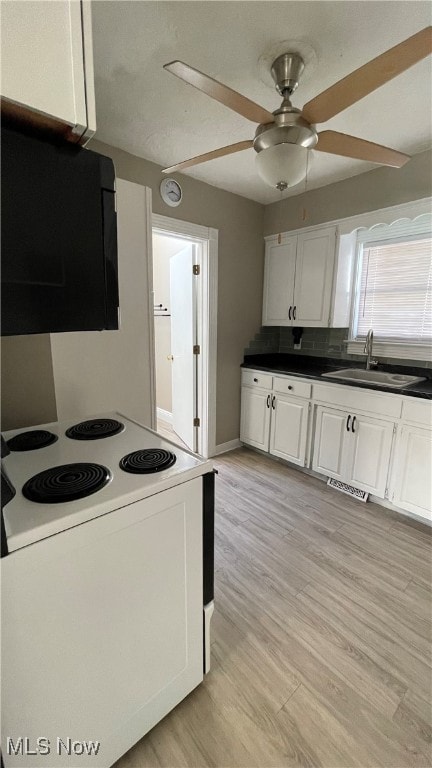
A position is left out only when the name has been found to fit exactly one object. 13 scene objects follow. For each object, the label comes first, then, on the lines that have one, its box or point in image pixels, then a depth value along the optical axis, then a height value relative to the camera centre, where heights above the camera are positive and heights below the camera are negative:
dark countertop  2.21 -0.42
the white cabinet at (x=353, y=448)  2.33 -0.96
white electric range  0.72 -0.70
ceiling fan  1.05 +0.84
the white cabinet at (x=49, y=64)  0.54 +0.46
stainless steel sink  2.57 -0.43
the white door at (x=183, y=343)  3.17 -0.21
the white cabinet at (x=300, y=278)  2.87 +0.44
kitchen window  2.54 +0.30
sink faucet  2.78 -0.24
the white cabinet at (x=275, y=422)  2.85 -0.95
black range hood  0.60 +0.17
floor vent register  2.52 -1.34
